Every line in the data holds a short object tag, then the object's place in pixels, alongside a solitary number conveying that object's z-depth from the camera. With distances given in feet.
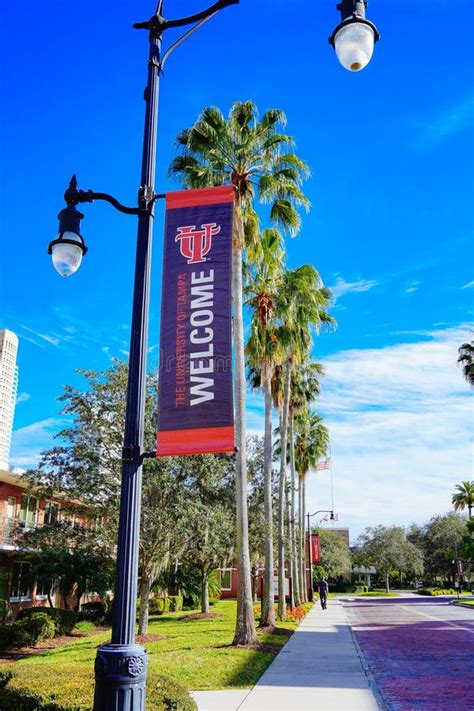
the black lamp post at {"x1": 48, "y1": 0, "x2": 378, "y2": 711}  16.08
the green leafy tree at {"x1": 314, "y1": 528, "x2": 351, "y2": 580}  274.98
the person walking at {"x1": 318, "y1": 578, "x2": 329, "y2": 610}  129.18
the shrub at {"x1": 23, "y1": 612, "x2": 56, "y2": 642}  70.45
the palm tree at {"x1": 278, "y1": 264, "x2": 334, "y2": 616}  82.43
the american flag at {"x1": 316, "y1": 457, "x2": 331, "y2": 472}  152.59
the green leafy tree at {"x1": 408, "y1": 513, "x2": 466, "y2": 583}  303.07
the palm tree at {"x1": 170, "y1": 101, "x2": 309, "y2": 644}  60.95
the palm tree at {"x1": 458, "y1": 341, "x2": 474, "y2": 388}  118.42
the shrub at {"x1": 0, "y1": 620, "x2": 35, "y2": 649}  66.03
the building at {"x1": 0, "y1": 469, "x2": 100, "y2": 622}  78.12
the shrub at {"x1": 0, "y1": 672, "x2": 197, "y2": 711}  21.56
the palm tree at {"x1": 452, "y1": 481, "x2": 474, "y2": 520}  248.93
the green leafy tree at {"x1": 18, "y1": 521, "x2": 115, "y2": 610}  69.87
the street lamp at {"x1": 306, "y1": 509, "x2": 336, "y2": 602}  170.00
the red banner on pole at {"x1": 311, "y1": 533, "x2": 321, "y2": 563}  179.83
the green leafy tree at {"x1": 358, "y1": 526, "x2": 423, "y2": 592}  277.70
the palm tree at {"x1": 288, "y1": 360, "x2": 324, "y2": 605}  121.35
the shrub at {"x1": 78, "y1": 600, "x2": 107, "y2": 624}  99.46
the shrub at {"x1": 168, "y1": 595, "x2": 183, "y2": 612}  124.88
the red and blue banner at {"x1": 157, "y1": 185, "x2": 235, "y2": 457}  19.31
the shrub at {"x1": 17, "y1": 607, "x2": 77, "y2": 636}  76.84
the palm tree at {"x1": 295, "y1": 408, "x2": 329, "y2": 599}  162.61
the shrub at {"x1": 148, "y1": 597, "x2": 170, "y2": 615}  117.70
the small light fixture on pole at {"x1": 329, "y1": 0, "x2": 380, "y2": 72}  17.89
